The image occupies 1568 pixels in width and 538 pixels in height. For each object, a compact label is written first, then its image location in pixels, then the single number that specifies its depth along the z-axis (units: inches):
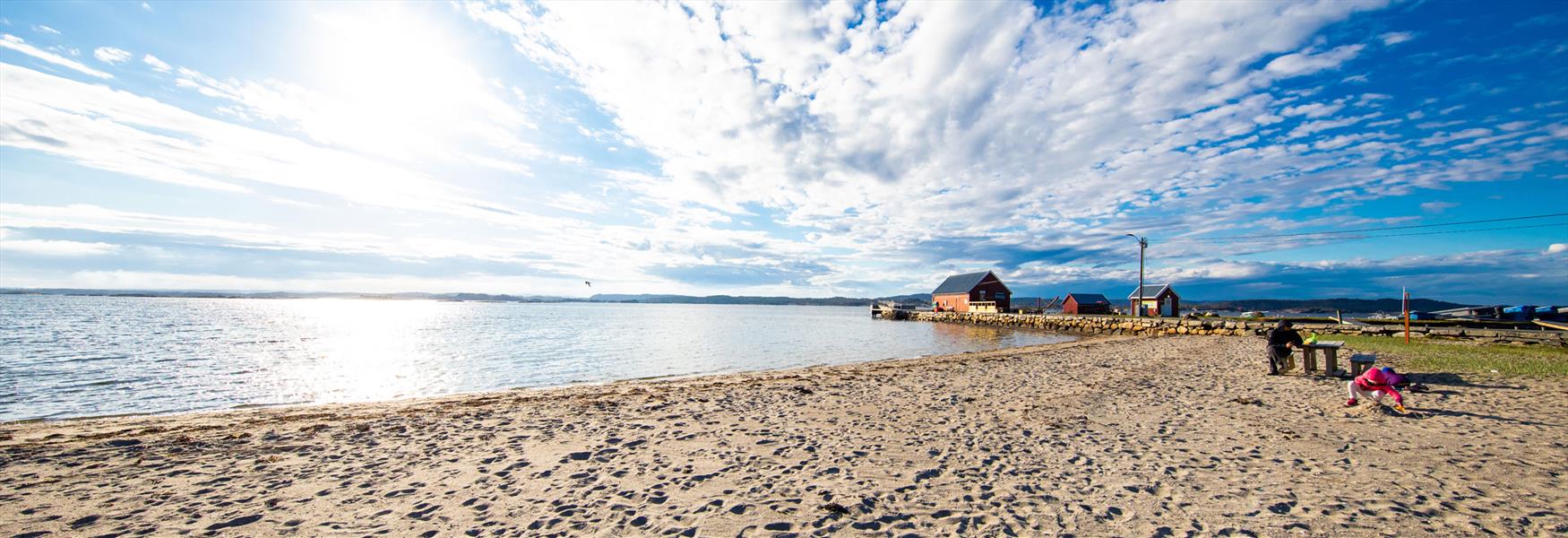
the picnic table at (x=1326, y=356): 478.3
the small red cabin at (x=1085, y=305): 2372.0
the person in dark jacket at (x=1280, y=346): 526.0
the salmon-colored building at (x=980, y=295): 2603.3
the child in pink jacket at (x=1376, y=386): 338.3
